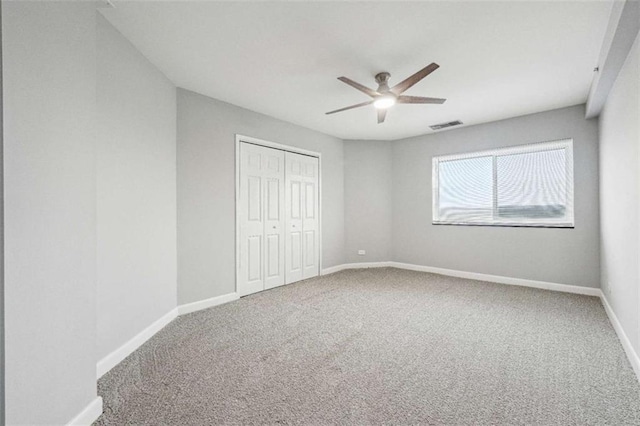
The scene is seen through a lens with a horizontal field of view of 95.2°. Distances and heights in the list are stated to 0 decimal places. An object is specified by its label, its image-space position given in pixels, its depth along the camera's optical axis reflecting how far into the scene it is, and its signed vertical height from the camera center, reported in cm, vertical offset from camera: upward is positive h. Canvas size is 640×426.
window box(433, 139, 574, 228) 431 +43
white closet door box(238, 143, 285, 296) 418 -7
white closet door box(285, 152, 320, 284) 489 -5
